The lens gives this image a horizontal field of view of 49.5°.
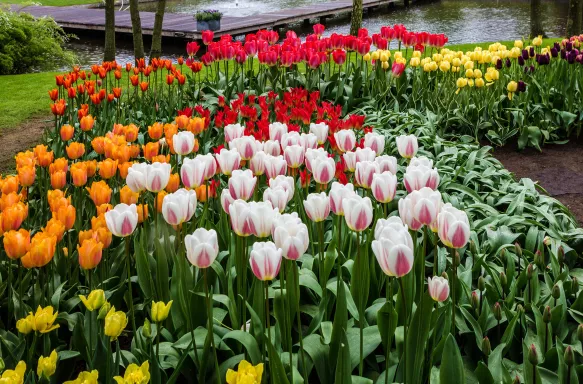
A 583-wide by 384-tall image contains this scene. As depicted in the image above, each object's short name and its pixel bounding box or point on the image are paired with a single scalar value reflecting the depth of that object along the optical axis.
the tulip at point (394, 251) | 1.63
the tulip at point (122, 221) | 2.05
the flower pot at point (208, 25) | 16.42
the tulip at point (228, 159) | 2.55
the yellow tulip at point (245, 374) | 1.37
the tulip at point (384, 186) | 2.10
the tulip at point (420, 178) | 2.21
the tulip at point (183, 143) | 2.81
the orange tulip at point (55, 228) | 2.16
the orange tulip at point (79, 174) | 2.75
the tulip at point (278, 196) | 2.12
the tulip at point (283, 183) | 2.19
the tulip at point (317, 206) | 2.02
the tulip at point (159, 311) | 1.76
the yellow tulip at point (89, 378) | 1.52
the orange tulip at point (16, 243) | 1.96
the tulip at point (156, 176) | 2.26
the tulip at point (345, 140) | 2.97
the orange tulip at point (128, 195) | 2.53
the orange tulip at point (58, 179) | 2.79
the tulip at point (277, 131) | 2.98
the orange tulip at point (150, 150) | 3.12
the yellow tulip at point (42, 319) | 1.81
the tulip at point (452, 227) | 1.79
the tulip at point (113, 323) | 1.68
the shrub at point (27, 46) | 12.72
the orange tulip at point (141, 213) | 2.57
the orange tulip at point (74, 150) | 3.35
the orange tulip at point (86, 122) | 3.96
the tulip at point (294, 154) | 2.66
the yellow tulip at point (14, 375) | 1.43
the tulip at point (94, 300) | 1.81
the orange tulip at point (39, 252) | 1.99
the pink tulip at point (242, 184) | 2.22
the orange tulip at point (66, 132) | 3.84
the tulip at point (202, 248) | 1.79
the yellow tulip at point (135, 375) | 1.50
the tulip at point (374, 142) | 2.83
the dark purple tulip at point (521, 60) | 6.12
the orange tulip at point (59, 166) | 2.91
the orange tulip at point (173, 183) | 2.67
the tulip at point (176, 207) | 2.03
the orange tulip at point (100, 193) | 2.51
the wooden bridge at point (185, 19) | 17.75
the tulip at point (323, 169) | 2.40
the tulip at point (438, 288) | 1.81
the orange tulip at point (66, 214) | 2.31
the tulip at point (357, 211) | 1.87
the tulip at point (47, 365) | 1.65
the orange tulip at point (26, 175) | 2.78
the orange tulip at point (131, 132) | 3.65
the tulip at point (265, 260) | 1.68
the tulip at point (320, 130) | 3.15
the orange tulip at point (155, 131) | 3.62
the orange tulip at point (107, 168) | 2.83
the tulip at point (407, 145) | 2.78
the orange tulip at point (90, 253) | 2.06
